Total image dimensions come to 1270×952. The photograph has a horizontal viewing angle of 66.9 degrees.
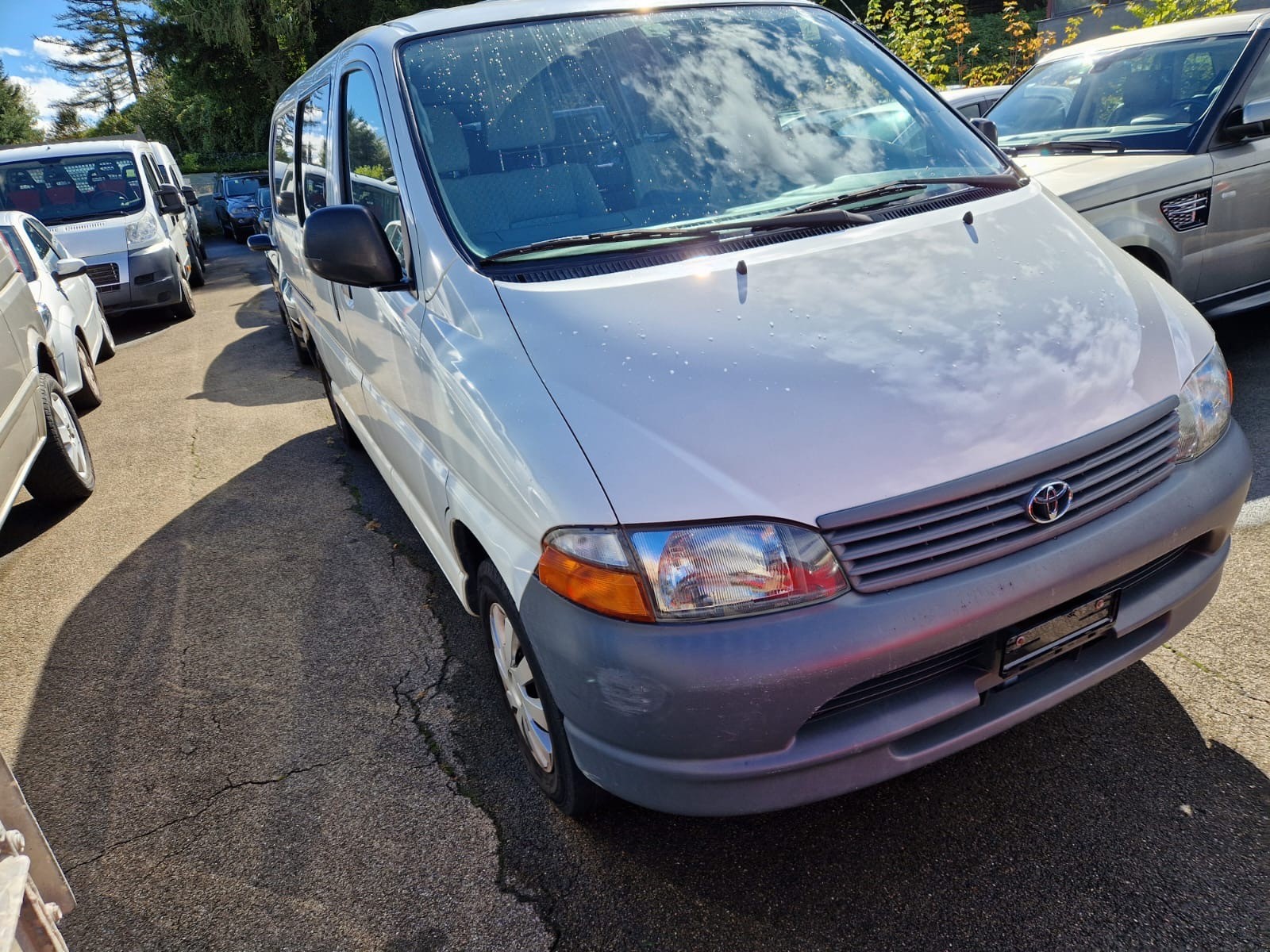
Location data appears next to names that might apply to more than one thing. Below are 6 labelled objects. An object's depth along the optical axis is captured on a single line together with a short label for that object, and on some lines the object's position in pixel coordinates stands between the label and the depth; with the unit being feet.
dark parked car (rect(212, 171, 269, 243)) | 72.74
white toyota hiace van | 6.10
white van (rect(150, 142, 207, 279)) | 47.16
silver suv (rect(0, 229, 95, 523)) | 14.14
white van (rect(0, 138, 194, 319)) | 33.76
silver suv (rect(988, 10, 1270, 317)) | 14.85
